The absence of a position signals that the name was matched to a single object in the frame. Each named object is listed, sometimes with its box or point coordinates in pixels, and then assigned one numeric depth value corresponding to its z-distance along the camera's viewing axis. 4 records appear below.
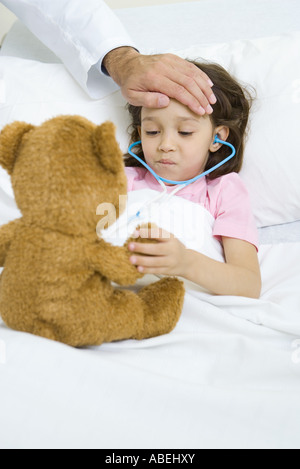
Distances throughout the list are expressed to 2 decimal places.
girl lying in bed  0.94
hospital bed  0.69
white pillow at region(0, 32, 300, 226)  1.23
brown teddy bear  0.67
